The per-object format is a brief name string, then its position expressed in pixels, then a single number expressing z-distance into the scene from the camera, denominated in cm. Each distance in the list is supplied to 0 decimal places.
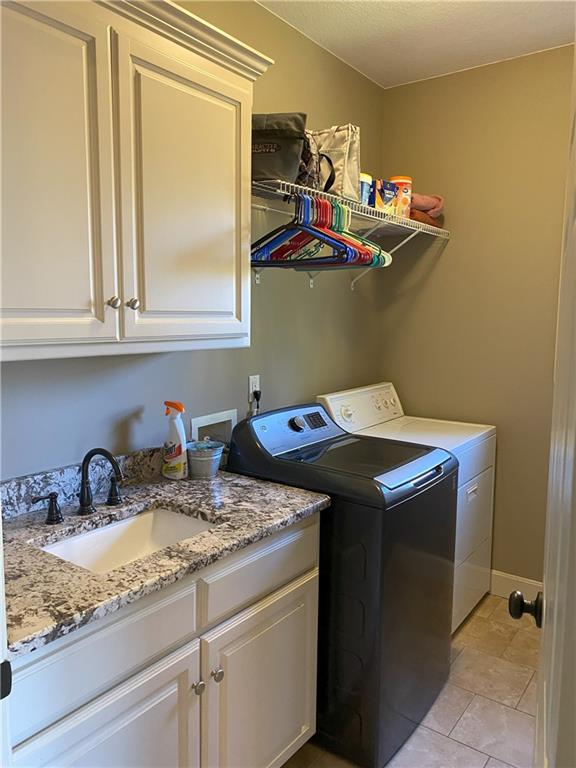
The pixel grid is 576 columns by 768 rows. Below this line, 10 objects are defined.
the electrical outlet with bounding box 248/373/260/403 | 232
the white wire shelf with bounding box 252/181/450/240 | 189
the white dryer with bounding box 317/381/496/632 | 250
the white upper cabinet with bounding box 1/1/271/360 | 118
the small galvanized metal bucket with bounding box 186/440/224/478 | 192
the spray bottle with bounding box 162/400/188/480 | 188
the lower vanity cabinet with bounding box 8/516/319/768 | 106
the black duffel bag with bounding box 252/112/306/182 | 184
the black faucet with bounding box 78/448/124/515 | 158
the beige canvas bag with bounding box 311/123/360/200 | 213
